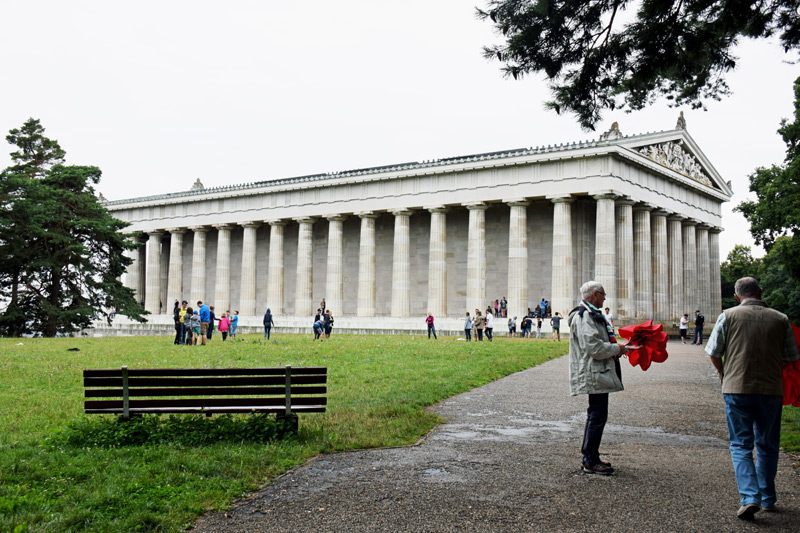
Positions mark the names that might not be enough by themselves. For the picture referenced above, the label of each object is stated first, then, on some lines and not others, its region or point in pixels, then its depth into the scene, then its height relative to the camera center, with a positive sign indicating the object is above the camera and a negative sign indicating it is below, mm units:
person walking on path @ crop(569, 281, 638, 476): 8648 -731
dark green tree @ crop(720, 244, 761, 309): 79062 +4525
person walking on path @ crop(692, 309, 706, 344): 38450 -1027
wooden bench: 10117 -1213
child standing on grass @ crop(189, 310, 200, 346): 31562 -892
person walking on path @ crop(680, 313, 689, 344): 40906 -1047
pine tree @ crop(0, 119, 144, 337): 40500 +2882
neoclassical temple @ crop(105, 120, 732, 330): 47156 +5605
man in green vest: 7305 -749
